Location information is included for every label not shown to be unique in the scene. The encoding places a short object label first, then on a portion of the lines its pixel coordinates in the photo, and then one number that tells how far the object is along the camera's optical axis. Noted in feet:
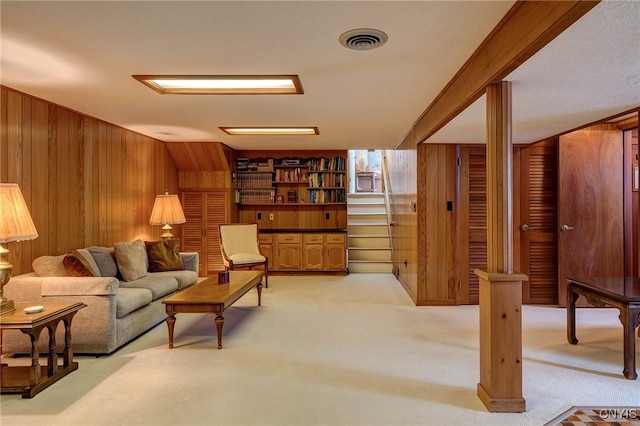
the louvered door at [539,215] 14.90
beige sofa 9.58
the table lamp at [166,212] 16.62
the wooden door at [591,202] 14.05
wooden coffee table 10.08
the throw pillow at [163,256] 14.61
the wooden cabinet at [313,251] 20.99
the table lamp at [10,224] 7.86
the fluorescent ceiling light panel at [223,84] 9.32
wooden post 7.14
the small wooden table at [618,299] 8.43
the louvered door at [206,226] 20.70
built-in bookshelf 22.04
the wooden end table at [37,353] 7.58
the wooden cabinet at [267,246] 21.07
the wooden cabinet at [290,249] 21.04
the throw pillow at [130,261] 12.80
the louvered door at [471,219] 14.92
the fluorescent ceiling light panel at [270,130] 15.92
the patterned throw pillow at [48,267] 10.24
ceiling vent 6.88
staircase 22.15
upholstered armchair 17.54
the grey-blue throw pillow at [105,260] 12.22
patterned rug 6.72
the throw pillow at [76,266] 10.31
